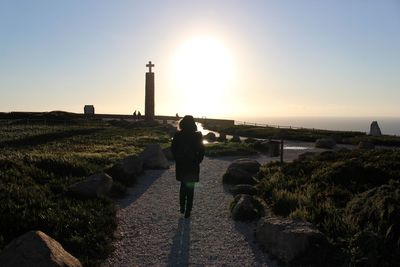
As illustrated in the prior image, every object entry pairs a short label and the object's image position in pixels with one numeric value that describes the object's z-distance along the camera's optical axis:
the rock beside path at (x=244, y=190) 14.23
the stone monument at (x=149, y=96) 53.81
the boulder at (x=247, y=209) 11.12
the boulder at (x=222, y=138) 36.93
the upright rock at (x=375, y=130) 47.56
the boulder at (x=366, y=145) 30.07
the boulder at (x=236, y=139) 35.86
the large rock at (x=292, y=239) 7.98
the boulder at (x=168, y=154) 24.23
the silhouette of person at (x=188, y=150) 11.07
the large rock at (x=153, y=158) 20.62
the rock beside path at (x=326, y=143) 32.84
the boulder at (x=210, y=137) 37.93
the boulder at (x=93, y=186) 12.49
